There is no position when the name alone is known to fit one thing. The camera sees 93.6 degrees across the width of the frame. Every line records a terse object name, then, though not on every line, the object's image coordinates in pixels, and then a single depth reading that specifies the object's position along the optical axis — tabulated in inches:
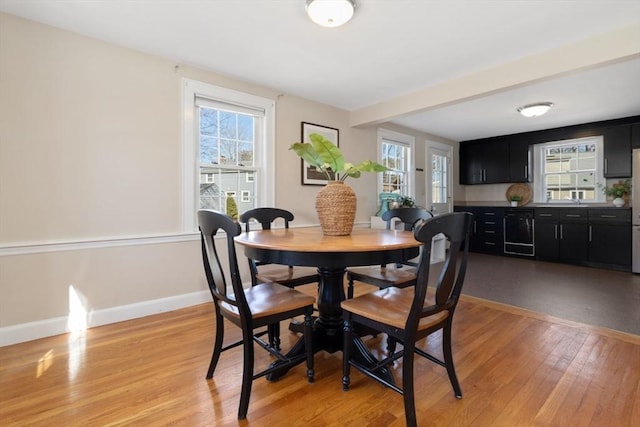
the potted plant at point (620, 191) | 186.9
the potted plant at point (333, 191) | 73.9
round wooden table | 57.7
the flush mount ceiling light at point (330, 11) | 76.1
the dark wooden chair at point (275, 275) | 77.3
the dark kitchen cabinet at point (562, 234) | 190.4
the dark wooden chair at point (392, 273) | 78.6
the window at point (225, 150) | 115.2
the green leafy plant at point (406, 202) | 184.5
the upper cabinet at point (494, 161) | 226.5
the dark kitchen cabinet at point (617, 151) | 182.1
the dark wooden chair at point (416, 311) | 49.3
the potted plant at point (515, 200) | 232.2
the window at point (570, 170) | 203.9
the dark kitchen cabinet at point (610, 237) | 173.3
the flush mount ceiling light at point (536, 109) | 152.5
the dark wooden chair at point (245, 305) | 54.3
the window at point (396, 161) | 195.3
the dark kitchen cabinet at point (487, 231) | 229.1
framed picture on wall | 151.0
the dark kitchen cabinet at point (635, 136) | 177.6
